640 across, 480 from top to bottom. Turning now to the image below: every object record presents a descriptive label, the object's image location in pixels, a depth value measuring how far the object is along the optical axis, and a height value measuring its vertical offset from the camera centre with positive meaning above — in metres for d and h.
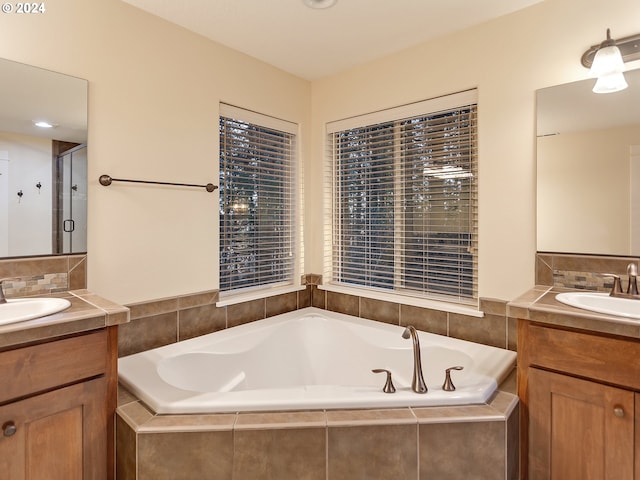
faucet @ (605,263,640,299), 1.63 -0.22
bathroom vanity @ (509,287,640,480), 1.30 -0.59
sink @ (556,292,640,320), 1.57 -0.28
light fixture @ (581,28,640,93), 1.59 +0.79
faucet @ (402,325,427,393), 1.49 -0.57
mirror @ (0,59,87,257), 1.57 +0.35
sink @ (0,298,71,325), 1.42 -0.27
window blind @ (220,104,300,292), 2.46 +0.28
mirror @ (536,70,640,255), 1.71 +0.35
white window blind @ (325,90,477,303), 2.25 +0.27
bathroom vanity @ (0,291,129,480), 1.19 -0.55
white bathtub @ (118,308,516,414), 1.41 -0.64
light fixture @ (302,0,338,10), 1.90 +1.25
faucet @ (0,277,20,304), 1.46 -0.22
